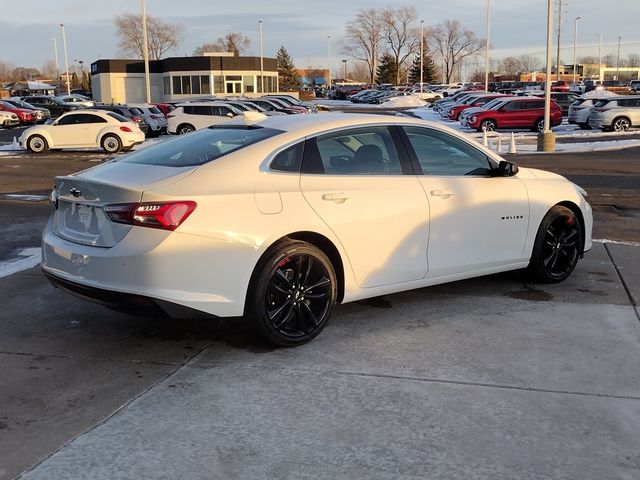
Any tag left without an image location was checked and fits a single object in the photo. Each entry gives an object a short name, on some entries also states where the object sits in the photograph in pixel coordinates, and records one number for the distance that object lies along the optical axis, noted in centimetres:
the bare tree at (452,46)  12925
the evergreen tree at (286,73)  10606
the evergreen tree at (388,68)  12044
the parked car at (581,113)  3210
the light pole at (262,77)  7194
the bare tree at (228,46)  11551
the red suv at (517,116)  3183
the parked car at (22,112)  4084
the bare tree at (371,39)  12150
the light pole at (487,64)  5446
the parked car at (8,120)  3950
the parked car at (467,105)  3922
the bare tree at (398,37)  11962
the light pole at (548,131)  2281
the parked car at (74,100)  4974
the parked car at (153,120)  3027
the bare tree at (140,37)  11544
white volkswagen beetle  2402
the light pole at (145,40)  4094
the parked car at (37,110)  4257
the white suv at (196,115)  2827
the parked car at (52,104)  4825
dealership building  6950
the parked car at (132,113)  2867
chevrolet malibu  438
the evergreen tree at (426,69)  11712
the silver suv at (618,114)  3028
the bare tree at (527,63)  18178
